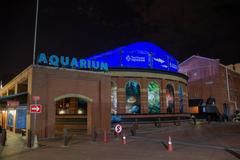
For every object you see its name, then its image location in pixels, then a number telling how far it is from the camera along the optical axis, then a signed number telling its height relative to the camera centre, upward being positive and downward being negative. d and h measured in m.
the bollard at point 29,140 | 18.69 -2.12
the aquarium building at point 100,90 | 25.43 +3.01
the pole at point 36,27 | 23.70 +8.34
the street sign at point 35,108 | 18.84 +0.34
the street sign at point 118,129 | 22.81 -1.66
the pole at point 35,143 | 18.82 -2.36
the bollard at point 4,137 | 19.95 -1.98
